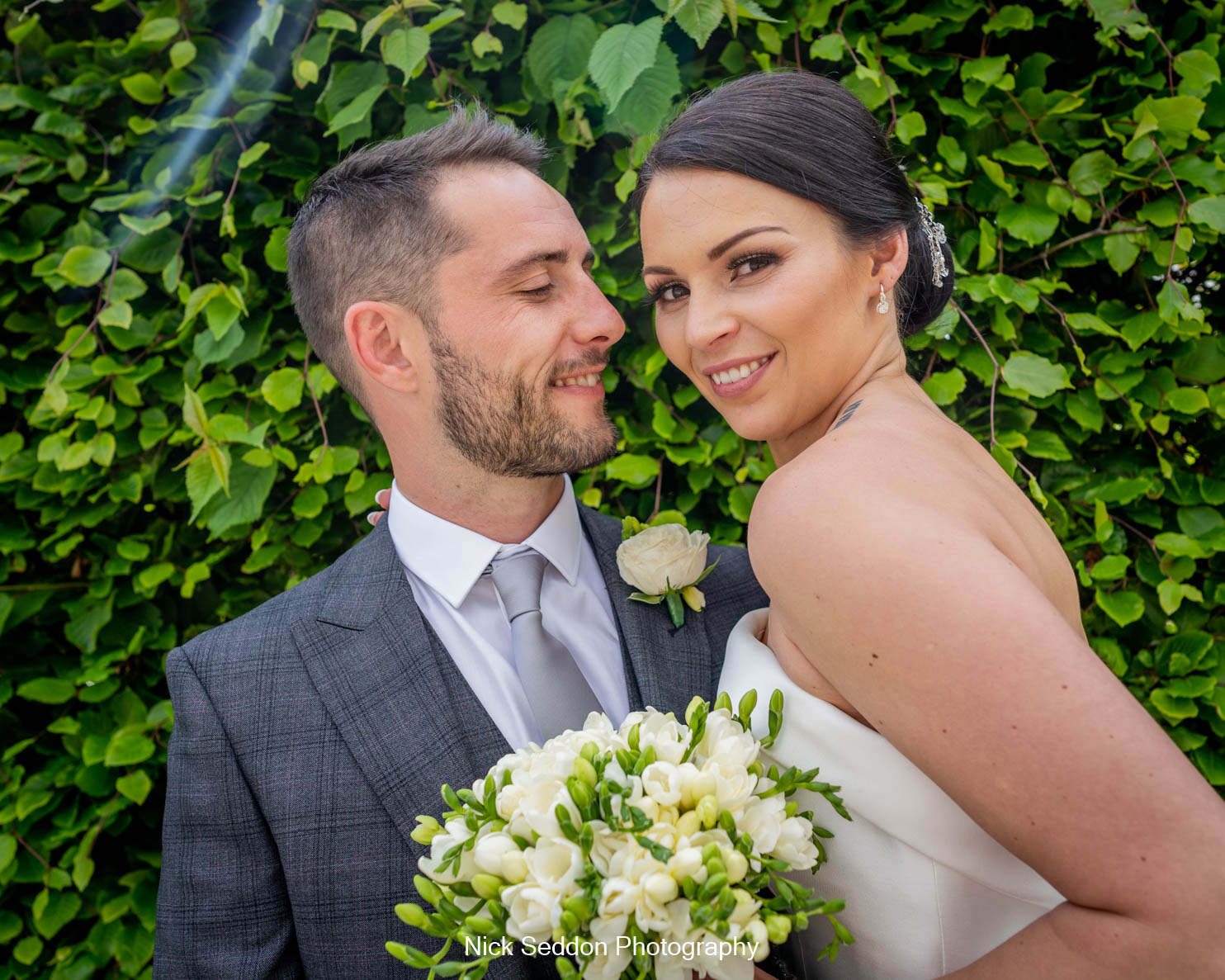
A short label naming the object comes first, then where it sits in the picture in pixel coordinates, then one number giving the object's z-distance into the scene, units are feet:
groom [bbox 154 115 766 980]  2.83
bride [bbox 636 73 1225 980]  2.23
